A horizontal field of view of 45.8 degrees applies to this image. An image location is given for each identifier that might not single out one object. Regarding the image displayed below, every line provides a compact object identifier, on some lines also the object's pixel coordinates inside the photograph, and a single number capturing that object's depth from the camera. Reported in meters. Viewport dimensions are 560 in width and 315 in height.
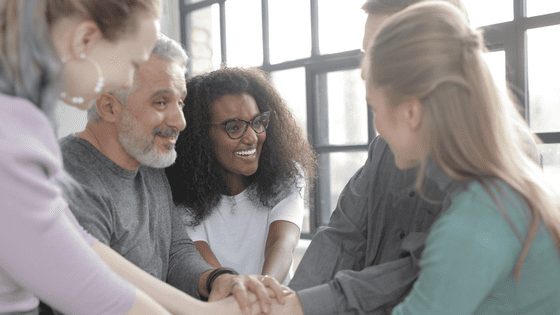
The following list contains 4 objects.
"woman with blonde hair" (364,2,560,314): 1.15
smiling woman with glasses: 2.16
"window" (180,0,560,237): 2.96
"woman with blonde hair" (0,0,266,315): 0.91
